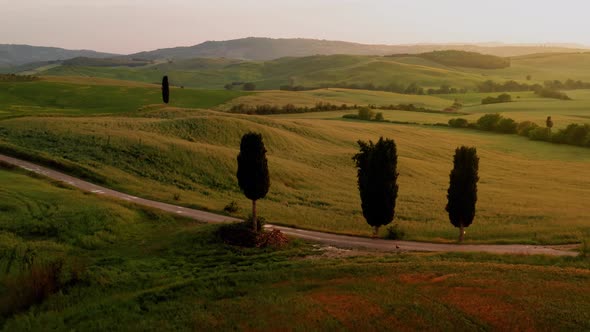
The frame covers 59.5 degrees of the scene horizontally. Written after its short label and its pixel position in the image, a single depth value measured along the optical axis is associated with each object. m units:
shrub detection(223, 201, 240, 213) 46.97
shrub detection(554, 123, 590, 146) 117.81
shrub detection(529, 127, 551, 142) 123.19
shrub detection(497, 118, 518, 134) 133.62
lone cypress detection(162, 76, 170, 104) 116.44
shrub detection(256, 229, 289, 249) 36.78
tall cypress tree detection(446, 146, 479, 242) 43.16
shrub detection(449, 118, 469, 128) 139.12
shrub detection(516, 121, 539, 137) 129.25
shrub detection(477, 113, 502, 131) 135.88
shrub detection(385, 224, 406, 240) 42.06
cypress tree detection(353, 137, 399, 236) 42.50
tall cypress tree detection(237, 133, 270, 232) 40.84
